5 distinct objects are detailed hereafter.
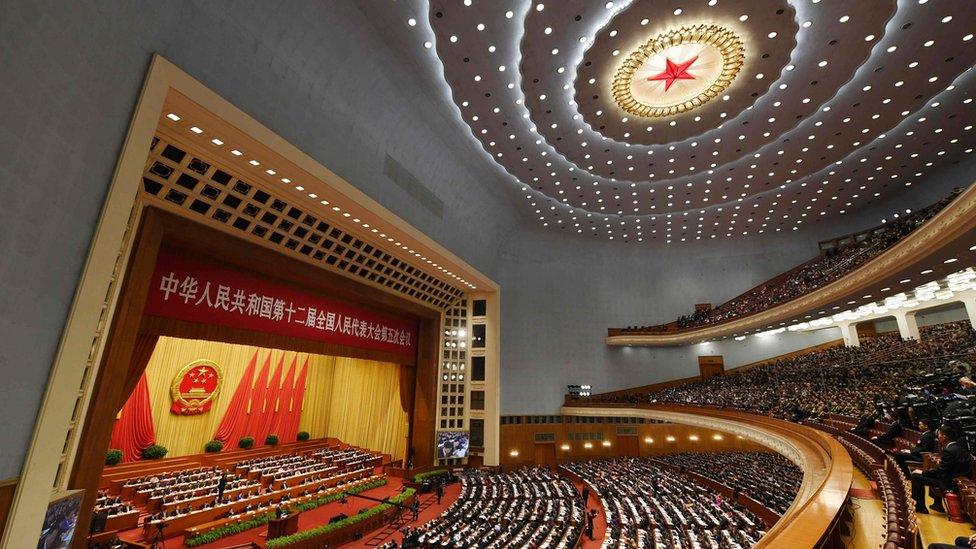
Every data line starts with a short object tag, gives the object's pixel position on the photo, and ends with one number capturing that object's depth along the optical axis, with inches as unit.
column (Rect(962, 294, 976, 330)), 563.5
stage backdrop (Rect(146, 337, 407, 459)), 597.9
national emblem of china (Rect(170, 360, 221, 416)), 605.6
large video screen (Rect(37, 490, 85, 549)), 225.9
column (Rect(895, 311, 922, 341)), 695.1
